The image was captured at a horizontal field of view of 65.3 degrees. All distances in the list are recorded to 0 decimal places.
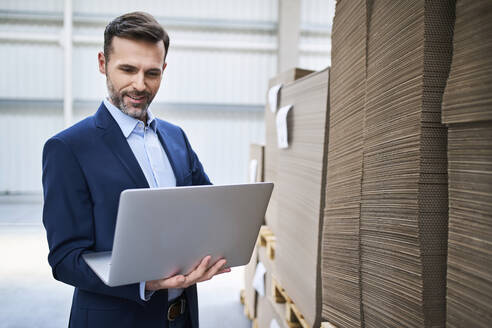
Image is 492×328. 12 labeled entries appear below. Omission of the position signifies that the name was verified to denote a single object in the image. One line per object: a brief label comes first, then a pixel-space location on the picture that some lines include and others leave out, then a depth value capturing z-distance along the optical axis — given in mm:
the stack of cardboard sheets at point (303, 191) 1442
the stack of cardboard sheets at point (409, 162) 815
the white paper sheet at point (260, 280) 2396
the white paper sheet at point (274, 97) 2037
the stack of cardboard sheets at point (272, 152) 2258
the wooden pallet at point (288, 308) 1699
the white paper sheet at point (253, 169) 2725
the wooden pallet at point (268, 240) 2223
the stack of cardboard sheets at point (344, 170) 1103
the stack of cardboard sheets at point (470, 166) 664
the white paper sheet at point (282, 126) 1786
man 1168
